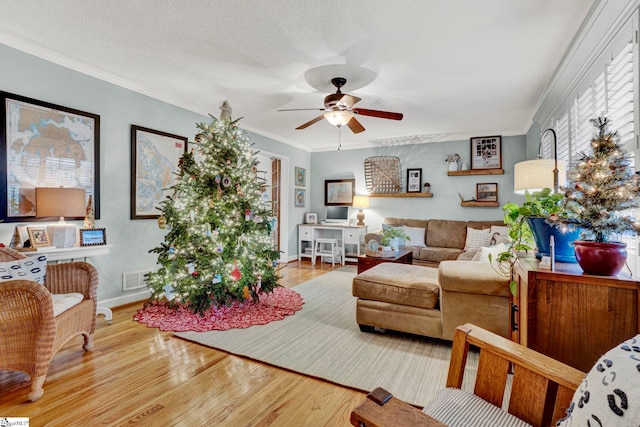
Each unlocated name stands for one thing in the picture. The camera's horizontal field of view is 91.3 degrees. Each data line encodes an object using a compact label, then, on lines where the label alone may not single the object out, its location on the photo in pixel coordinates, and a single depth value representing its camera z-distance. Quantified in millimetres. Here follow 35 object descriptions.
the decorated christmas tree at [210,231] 3098
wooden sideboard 1138
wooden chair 736
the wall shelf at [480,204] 5461
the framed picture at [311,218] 6895
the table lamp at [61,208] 2533
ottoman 2531
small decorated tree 1178
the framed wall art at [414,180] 6051
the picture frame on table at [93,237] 2932
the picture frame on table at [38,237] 2623
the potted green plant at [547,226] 1492
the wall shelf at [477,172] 5421
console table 2641
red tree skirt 2945
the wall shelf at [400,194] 5914
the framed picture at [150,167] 3576
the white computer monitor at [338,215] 6646
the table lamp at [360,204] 6297
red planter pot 1195
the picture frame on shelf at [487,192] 5507
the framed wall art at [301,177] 6699
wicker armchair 1831
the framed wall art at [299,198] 6621
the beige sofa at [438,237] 4988
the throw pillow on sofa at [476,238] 4891
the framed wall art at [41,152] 2621
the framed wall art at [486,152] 5461
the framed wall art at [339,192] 6730
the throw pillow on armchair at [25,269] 1989
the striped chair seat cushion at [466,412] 969
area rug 2023
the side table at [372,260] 3932
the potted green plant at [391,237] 4336
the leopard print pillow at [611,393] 621
